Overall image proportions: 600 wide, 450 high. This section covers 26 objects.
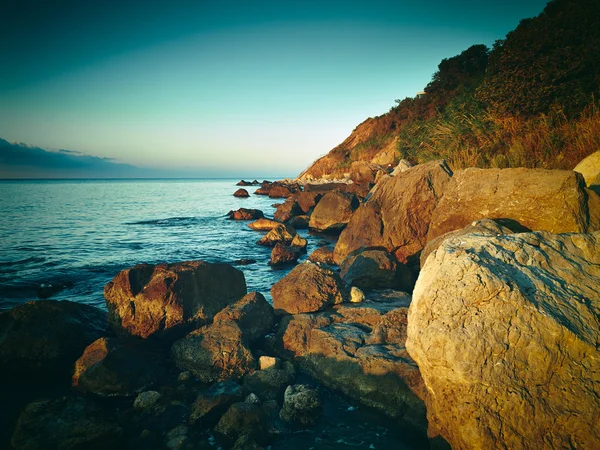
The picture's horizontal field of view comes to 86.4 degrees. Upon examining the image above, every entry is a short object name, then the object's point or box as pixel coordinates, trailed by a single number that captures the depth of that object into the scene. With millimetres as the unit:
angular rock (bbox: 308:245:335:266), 12977
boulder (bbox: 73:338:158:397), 5461
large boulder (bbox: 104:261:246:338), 6859
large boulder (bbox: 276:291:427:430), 4898
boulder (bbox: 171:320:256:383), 5798
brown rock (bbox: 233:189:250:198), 56594
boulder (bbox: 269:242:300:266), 14016
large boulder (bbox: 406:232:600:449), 3375
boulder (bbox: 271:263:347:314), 7438
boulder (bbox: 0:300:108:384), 5910
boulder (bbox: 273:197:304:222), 25222
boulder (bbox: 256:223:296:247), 17469
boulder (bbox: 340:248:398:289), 8758
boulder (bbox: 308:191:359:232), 20034
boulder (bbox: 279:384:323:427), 4858
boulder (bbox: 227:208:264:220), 28375
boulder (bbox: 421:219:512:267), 6034
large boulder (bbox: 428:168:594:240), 6621
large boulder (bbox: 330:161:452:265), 10586
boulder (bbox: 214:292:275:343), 6770
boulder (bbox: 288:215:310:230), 23375
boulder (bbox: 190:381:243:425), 4832
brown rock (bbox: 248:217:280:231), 21969
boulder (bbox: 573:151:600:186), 8455
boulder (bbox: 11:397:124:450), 4242
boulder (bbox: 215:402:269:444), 4477
